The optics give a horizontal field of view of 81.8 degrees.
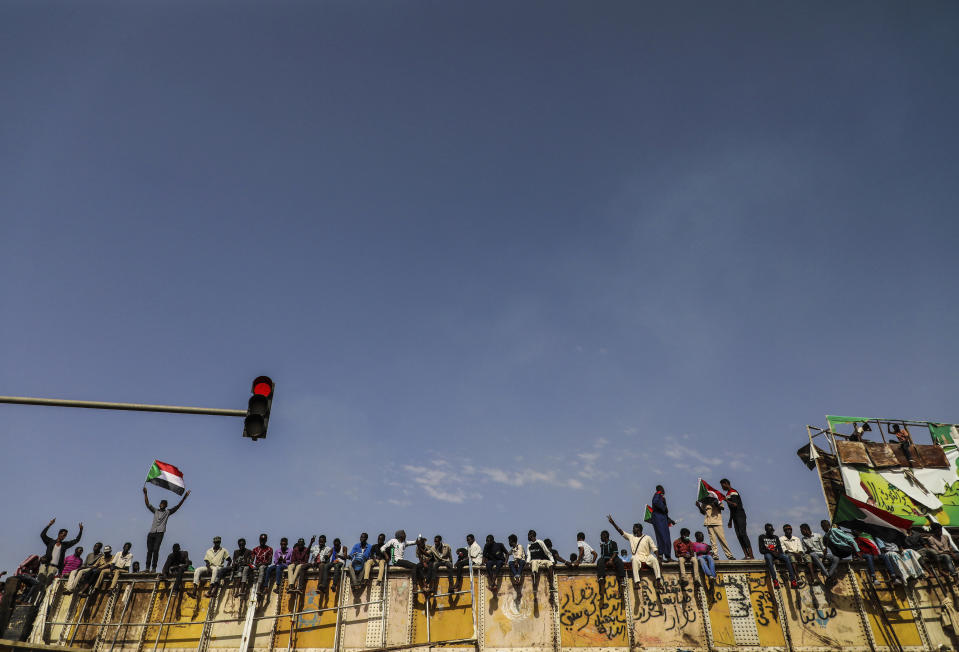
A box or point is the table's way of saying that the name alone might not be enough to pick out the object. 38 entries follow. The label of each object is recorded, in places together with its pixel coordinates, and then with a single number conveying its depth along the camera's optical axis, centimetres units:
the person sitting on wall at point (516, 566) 1387
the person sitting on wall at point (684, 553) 1381
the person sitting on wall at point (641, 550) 1373
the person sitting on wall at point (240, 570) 1416
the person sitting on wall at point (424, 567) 1386
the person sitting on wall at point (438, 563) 1395
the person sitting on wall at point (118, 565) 1466
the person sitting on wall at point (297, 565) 1389
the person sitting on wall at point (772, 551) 1366
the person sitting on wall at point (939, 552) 1419
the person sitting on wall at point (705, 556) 1374
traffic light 792
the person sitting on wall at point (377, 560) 1402
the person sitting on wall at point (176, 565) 1452
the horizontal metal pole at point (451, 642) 1325
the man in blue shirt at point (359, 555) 1402
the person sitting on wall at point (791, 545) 1394
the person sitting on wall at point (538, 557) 1384
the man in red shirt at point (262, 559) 1411
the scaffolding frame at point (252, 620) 1336
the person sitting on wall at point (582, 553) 1406
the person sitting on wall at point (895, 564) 1372
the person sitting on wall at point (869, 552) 1383
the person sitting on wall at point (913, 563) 1377
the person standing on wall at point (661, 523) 1462
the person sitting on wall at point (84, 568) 1431
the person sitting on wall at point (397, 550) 1409
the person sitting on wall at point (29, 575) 1355
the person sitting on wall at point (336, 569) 1402
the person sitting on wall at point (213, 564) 1423
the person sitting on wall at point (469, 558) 1402
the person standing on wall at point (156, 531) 1503
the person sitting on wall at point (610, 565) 1375
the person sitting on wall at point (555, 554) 1399
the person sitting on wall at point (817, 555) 1368
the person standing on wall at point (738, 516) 1490
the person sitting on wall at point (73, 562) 1481
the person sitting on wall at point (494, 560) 1396
